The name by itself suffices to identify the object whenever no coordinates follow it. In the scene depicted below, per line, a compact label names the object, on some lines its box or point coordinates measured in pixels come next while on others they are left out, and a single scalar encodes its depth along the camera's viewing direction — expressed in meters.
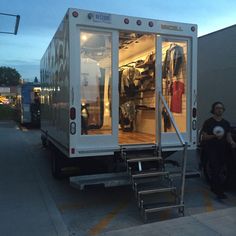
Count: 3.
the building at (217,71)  5.83
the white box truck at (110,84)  4.56
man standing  4.83
